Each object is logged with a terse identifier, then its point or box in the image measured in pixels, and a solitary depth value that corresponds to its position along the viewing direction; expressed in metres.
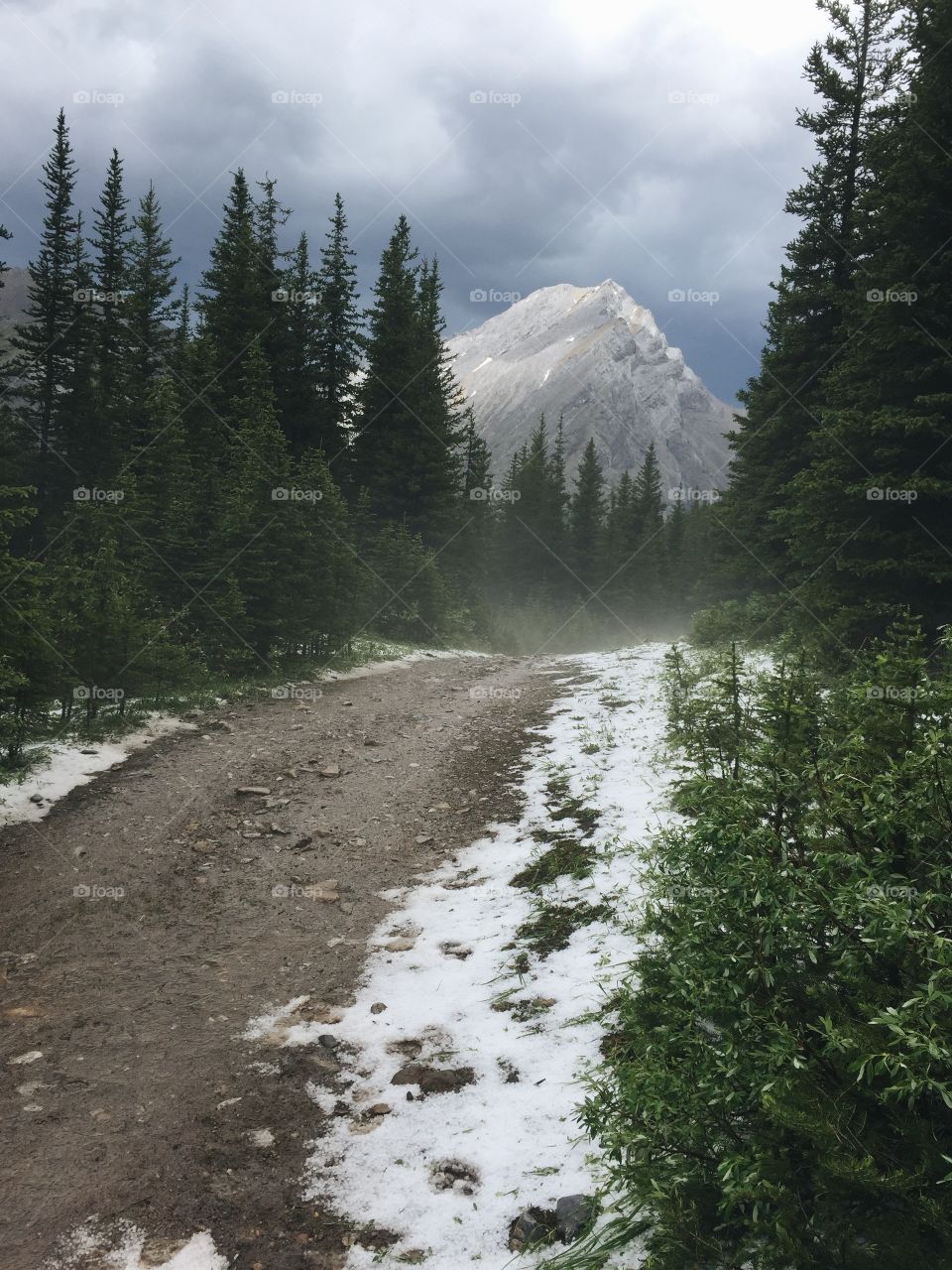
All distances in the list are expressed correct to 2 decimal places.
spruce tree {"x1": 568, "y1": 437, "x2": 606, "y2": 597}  68.44
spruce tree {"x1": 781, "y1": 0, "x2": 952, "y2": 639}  11.51
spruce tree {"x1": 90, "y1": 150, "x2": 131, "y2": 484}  30.31
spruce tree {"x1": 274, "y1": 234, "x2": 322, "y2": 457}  30.53
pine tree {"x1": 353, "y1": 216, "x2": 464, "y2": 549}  32.16
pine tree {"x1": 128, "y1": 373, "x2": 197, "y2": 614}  16.45
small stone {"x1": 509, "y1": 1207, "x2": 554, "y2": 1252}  3.18
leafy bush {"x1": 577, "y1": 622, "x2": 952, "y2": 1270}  2.25
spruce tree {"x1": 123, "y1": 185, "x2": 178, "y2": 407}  32.03
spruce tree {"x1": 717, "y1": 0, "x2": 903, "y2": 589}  19.39
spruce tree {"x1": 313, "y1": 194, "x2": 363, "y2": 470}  32.50
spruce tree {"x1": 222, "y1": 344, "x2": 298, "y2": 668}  16.34
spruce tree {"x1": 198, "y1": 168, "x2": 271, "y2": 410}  28.23
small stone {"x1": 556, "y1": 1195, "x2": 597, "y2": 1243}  3.11
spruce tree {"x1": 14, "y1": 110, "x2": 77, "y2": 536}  31.17
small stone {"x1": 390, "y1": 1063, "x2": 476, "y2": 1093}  4.37
